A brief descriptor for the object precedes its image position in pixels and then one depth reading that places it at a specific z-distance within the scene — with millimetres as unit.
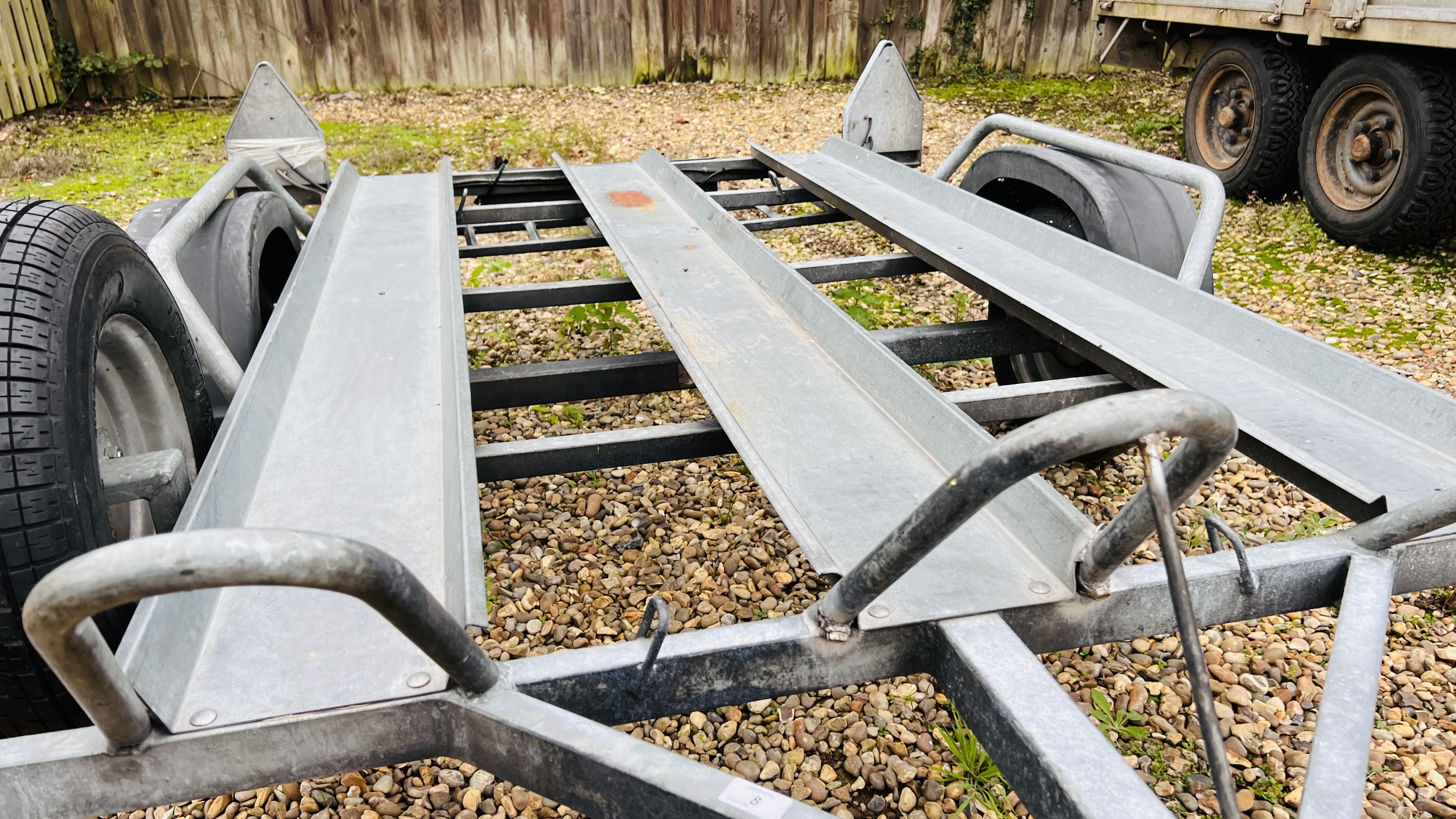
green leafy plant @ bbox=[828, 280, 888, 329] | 5000
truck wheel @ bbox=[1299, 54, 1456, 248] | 5344
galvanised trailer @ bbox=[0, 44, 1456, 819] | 1178
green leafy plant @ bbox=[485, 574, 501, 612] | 3104
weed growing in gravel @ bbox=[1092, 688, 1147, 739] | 2586
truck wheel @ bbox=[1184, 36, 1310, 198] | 6523
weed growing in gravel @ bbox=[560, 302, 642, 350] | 5121
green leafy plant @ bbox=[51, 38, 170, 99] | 10000
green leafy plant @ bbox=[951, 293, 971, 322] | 5461
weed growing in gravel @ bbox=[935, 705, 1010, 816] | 2373
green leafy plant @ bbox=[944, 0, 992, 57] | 12180
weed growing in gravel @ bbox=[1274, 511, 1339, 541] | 3369
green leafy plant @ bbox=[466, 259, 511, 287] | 6023
